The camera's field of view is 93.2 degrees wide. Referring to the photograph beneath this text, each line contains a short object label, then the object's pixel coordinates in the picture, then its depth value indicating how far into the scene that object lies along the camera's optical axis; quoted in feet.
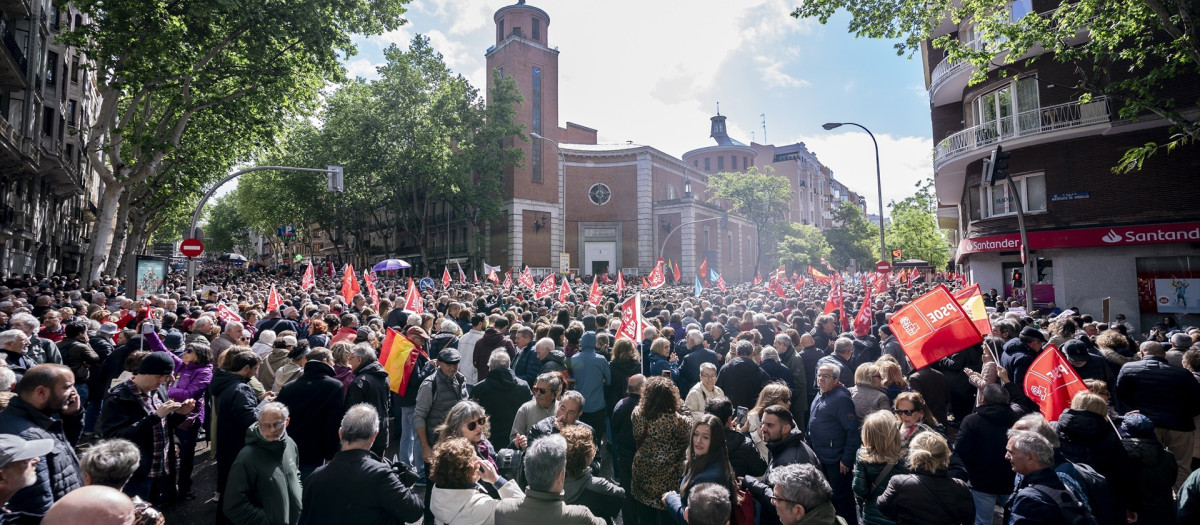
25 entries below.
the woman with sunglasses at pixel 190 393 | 18.26
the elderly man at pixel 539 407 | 16.75
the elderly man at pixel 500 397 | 18.75
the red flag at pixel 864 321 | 30.35
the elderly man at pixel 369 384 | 17.81
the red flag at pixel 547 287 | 52.85
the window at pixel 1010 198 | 63.62
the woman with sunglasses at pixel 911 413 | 14.62
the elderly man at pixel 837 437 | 16.06
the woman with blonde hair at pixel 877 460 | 12.71
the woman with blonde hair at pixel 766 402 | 15.11
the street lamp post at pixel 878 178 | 85.47
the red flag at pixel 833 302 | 39.16
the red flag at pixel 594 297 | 46.09
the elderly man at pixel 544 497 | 10.05
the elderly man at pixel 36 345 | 20.94
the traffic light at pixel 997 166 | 43.16
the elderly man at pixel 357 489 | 11.05
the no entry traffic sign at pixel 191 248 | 46.06
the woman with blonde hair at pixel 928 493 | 11.14
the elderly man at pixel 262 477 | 12.14
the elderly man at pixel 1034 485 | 10.72
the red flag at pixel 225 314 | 32.48
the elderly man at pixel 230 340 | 23.95
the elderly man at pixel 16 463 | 8.69
